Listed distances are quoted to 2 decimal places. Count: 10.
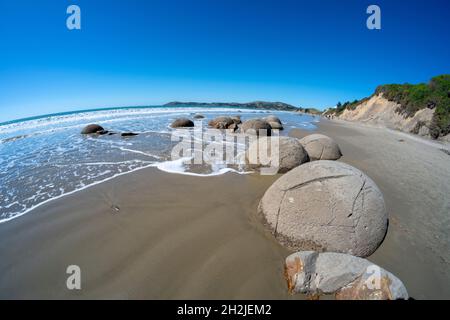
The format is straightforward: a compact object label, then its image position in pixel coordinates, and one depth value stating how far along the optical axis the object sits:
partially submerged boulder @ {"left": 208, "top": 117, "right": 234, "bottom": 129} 17.25
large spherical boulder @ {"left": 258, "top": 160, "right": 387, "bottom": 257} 2.98
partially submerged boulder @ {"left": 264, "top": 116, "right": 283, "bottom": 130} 17.48
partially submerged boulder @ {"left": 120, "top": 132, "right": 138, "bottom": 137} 12.96
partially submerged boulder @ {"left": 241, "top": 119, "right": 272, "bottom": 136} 14.55
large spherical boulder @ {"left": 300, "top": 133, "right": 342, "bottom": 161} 7.86
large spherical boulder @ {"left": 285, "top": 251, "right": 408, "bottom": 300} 2.18
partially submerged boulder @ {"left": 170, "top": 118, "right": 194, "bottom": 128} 17.53
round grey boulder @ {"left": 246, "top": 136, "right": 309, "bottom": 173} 6.33
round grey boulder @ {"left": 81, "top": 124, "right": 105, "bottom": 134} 14.03
